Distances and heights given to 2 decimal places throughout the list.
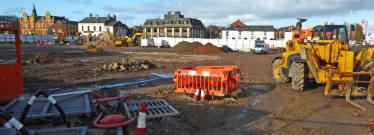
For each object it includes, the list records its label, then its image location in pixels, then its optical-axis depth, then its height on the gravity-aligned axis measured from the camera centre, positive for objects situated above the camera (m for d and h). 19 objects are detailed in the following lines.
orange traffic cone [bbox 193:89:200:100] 7.23 -1.31
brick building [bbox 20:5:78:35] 82.38 +9.97
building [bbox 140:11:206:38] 71.44 +7.48
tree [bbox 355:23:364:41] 51.57 +4.42
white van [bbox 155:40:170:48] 47.84 +1.72
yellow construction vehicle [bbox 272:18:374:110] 7.12 -0.51
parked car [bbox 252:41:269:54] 33.00 +0.46
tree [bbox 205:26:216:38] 87.39 +7.01
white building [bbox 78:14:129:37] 75.31 +8.53
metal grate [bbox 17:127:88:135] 3.94 -1.33
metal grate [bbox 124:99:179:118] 5.42 -1.41
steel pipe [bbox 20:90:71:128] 3.71 -0.89
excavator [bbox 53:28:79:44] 49.69 +2.75
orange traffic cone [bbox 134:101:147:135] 4.05 -1.24
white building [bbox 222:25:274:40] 63.66 +5.18
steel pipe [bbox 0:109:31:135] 2.82 -0.83
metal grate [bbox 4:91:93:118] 4.66 -1.16
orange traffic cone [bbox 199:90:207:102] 7.15 -1.36
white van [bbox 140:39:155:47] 47.97 +1.74
